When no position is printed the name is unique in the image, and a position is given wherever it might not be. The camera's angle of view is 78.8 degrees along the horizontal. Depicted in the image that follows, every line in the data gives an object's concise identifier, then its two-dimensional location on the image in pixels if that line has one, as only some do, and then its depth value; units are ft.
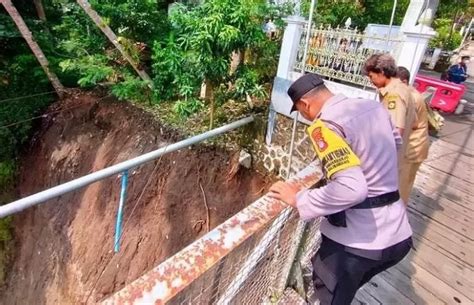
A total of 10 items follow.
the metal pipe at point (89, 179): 7.38
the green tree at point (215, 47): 10.93
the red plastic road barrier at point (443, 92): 22.93
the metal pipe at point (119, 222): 10.19
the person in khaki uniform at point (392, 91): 6.31
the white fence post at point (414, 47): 9.96
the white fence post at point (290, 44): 11.98
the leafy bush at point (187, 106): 12.66
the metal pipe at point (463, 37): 56.08
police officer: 3.38
